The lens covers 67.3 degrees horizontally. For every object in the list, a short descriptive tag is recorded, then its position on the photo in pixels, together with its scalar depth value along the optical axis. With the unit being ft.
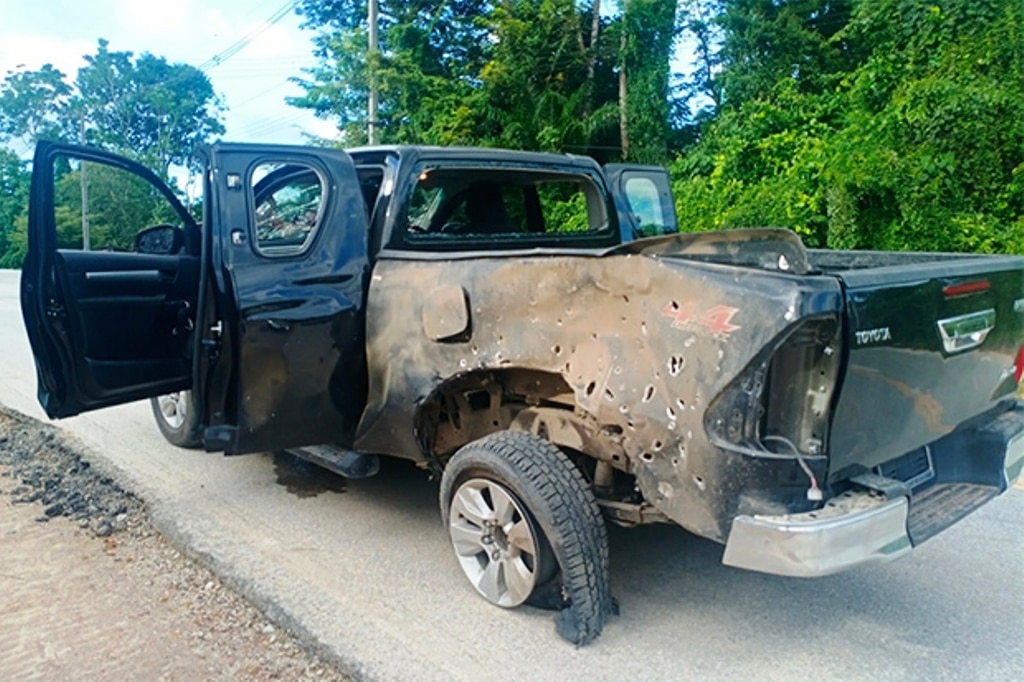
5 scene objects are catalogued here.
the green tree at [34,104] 135.03
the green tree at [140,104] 133.18
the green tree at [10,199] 83.31
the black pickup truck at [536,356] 8.20
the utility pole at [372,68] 57.93
